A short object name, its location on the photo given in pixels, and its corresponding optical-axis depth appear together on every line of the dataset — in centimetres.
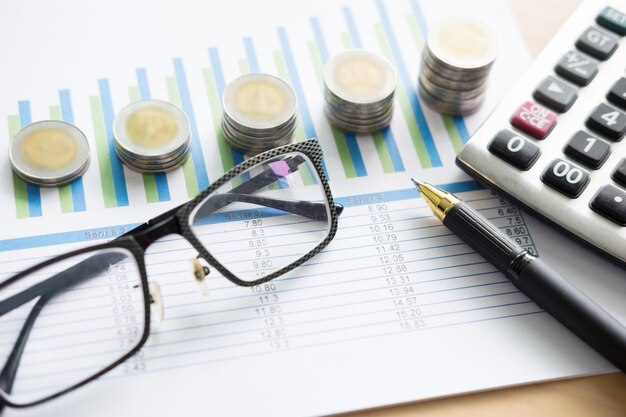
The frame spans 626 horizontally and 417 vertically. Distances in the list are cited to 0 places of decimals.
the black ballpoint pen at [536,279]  60
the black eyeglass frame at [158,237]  55
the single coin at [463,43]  71
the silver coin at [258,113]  67
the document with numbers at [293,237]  58
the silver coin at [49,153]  64
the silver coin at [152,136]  65
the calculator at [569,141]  64
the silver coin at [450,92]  72
